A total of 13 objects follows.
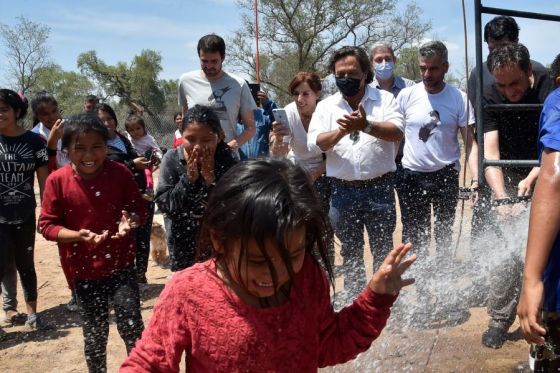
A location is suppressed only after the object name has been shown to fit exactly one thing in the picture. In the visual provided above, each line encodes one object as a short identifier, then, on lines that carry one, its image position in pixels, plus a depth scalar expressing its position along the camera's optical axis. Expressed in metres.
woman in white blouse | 4.59
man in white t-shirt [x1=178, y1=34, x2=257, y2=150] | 4.43
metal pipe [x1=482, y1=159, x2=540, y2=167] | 2.83
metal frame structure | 2.79
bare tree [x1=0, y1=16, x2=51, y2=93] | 34.41
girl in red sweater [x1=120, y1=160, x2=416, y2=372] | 1.38
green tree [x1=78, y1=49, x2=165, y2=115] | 51.47
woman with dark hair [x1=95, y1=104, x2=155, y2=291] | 4.79
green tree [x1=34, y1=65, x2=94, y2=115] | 50.19
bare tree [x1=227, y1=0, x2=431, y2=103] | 30.75
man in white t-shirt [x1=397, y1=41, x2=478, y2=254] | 4.40
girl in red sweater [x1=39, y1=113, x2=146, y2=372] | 3.12
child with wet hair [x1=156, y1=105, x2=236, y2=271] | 3.05
